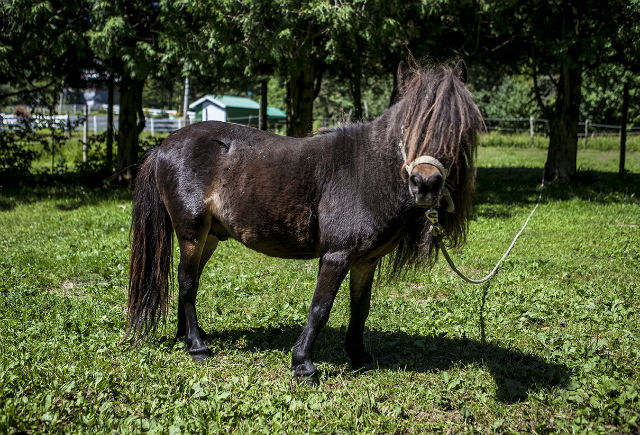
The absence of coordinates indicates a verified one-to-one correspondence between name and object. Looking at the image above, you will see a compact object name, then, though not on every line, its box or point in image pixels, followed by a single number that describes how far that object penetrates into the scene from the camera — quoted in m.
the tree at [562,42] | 11.18
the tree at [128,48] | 10.52
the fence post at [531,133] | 27.07
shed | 42.46
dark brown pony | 3.46
